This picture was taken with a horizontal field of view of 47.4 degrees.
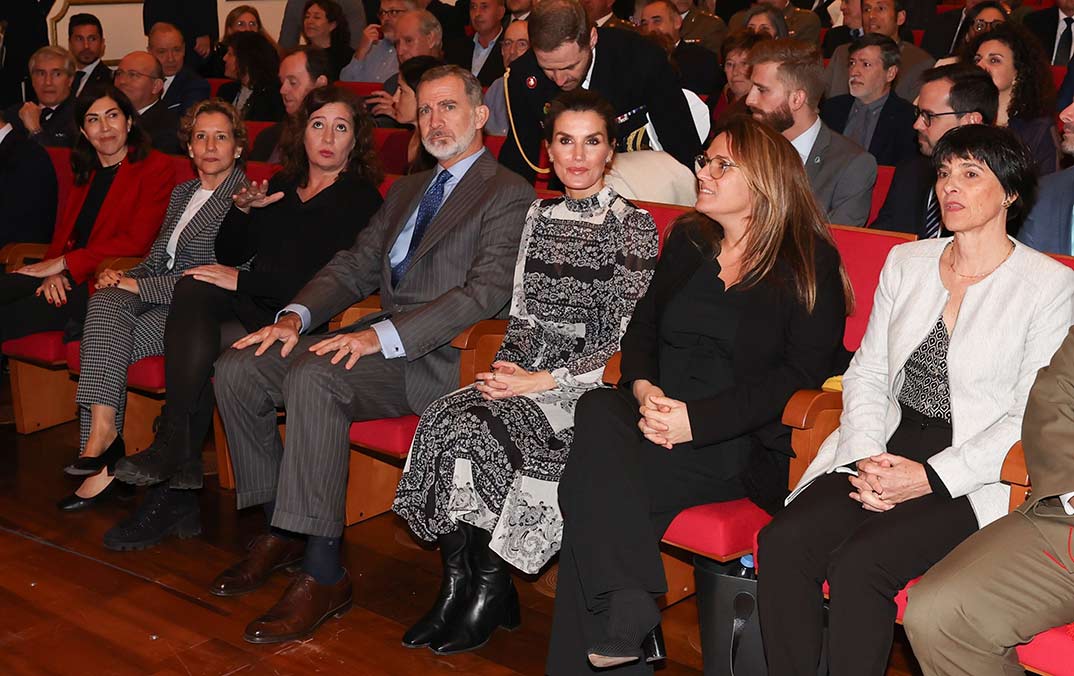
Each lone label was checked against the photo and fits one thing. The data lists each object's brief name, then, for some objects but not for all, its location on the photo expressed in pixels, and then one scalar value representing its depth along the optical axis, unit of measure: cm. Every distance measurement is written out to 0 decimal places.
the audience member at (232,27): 748
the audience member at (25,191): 442
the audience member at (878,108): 449
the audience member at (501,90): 536
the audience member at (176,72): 659
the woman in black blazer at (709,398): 244
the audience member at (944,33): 615
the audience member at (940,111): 323
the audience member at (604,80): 369
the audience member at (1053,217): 291
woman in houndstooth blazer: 362
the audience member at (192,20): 767
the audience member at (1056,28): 547
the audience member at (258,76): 604
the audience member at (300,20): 753
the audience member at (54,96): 570
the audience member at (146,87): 580
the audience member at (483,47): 620
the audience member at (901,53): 517
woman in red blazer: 398
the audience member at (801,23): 642
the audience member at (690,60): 613
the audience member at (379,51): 672
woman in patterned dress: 270
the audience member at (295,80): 503
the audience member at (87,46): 702
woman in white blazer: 220
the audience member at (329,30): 722
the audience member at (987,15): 498
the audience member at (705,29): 666
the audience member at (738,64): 494
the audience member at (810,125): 347
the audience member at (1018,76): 379
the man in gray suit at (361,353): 295
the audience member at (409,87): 461
